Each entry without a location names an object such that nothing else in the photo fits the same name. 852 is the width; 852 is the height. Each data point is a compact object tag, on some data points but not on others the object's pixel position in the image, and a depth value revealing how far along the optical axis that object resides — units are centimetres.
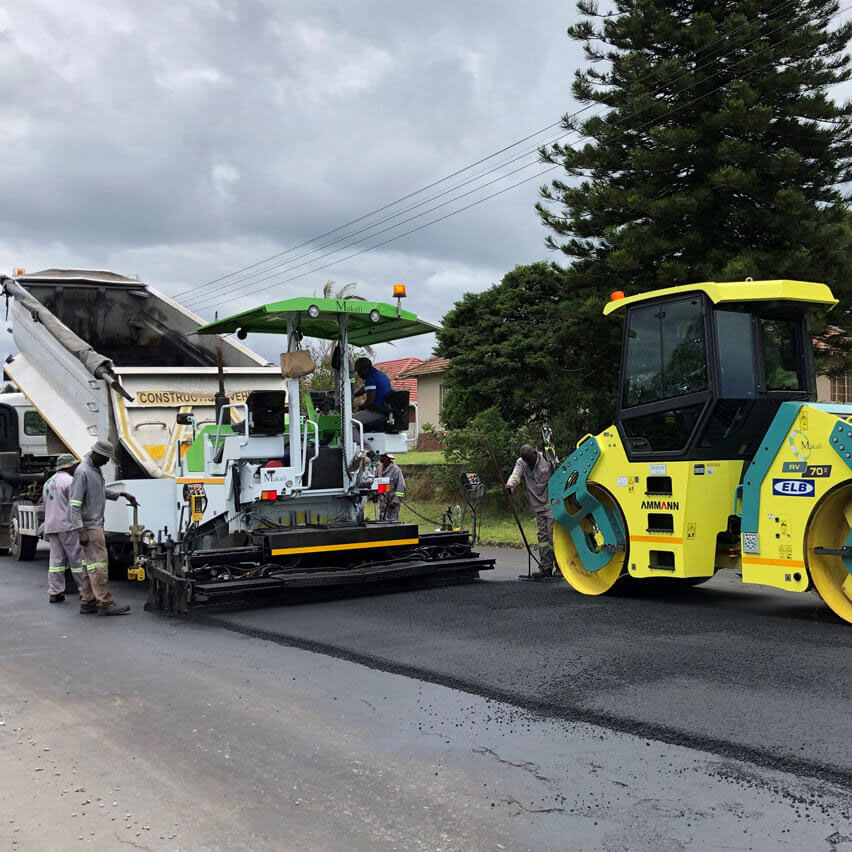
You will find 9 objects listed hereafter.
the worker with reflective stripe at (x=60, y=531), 928
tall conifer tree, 1459
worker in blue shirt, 999
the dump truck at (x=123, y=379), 1048
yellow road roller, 685
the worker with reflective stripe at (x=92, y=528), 891
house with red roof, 3681
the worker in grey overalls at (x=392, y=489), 1178
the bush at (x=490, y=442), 1870
